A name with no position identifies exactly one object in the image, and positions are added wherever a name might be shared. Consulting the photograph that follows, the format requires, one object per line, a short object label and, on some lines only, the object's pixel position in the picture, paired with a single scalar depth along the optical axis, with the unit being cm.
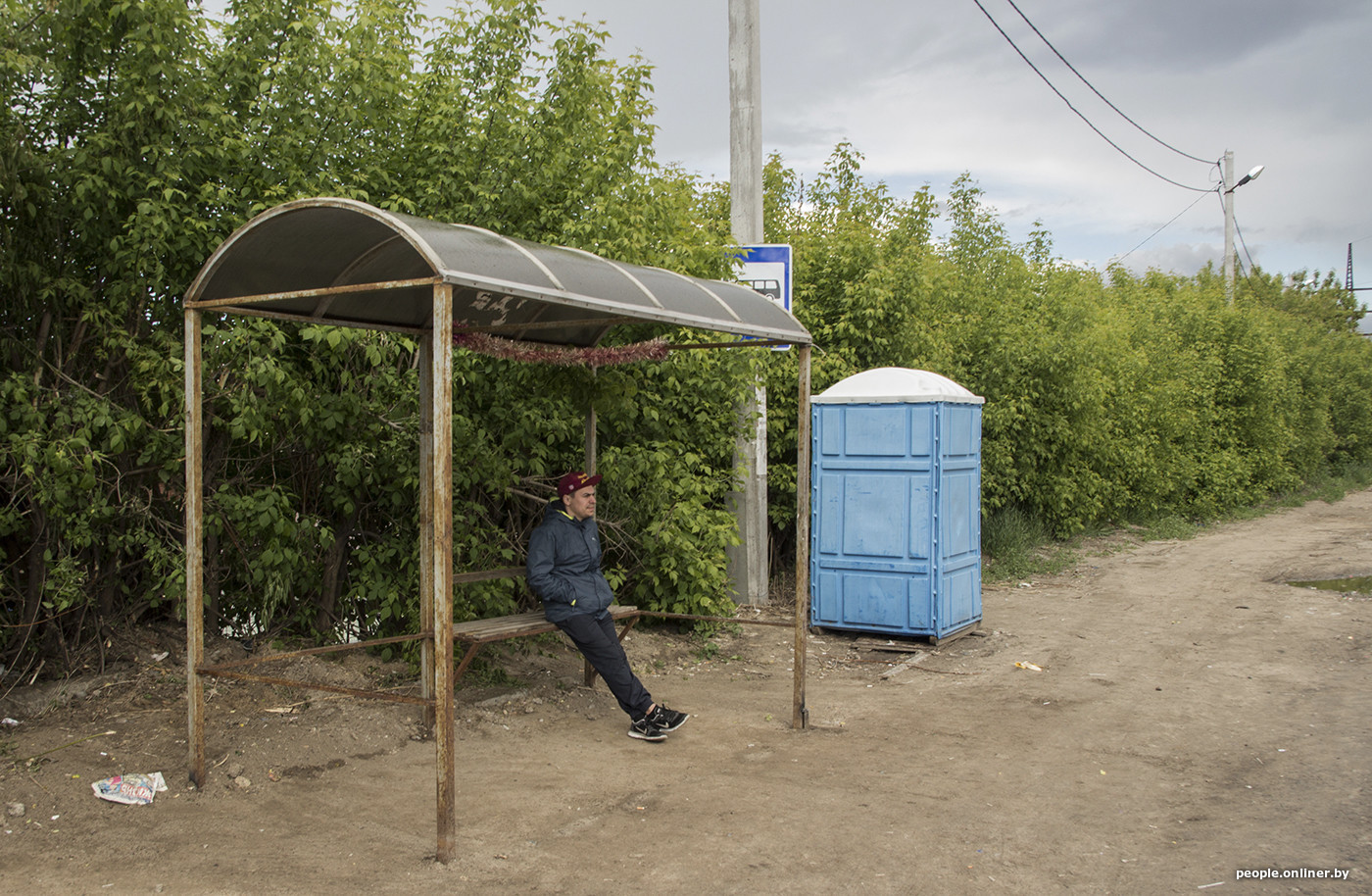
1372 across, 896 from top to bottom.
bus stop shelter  405
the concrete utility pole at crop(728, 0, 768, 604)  930
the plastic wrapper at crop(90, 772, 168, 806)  458
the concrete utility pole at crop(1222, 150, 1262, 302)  2973
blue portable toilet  834
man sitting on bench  577
